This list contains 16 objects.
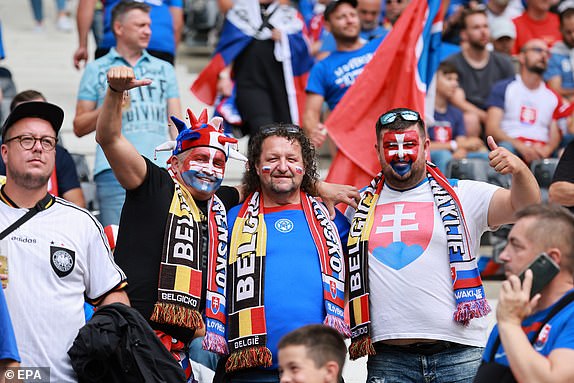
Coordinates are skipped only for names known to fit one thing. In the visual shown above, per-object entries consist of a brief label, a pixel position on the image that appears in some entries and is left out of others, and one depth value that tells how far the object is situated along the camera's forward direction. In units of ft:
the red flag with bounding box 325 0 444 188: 49.90
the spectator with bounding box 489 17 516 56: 83.35
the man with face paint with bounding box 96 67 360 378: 36.45
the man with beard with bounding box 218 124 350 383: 36.65
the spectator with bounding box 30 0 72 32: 109.40
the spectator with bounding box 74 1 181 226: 52.29
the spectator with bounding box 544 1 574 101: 77.05
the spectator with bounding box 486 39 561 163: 68.49
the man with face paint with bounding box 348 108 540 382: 36.99
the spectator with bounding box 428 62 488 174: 64.70
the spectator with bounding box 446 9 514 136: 72.64
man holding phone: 27.40
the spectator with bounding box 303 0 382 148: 59.36
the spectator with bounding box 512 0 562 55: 83.15
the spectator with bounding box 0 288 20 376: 30.94
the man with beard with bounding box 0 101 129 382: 33.96
